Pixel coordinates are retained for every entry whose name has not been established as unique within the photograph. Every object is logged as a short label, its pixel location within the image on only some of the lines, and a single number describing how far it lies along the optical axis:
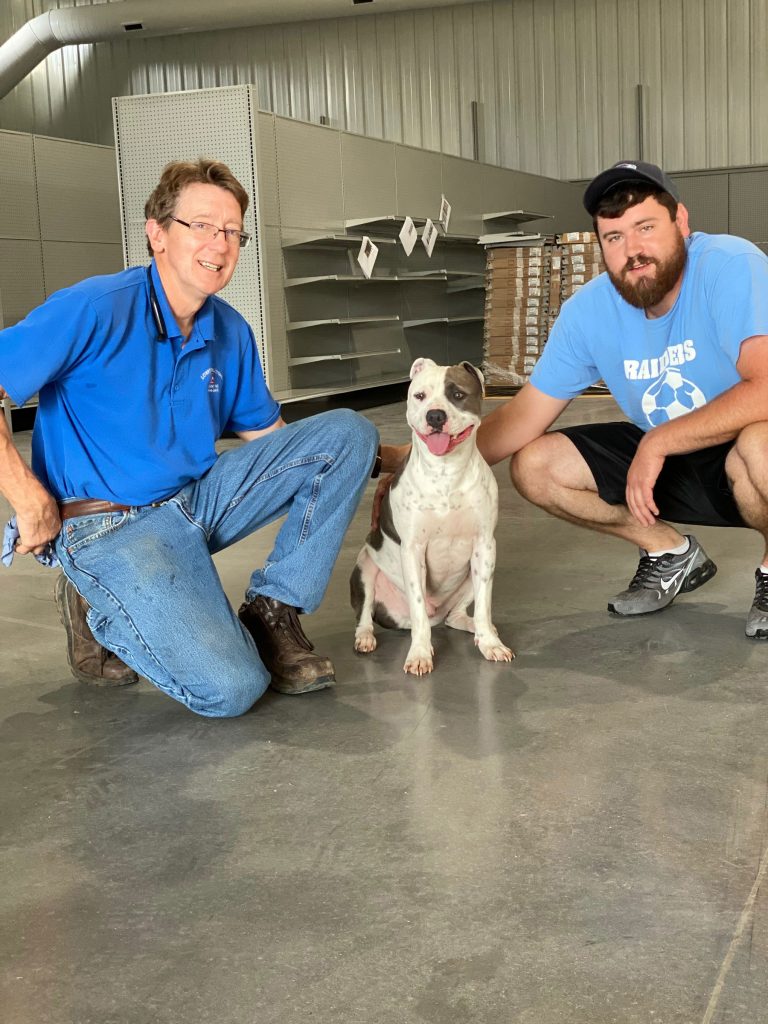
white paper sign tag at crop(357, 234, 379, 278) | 9.48
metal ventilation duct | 13.41
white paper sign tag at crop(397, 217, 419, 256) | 10.05
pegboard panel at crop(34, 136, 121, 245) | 9.44
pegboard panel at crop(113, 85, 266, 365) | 7.86
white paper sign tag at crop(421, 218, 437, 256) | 10.82
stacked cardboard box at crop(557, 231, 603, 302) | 10.34
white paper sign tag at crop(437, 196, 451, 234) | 11.59
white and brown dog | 2.81
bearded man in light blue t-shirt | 2.94
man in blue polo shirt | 2.49
